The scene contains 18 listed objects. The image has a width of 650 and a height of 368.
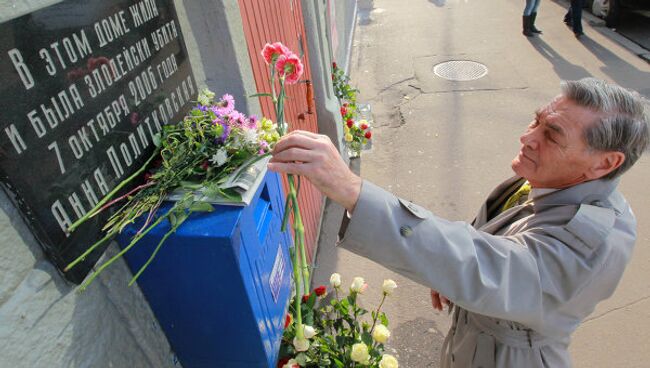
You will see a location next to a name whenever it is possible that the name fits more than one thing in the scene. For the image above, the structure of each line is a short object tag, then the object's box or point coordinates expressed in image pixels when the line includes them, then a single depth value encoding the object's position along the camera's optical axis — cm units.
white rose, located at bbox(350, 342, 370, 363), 174
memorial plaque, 89
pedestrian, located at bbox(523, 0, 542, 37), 741
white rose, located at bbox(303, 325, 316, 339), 168
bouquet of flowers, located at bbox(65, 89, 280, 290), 118
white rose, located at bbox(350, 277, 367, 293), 208
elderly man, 111
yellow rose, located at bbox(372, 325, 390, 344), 187
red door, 226
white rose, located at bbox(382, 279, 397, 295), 213
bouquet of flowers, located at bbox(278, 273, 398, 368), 178
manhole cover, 651
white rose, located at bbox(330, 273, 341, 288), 220
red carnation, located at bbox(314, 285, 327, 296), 218
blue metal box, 122
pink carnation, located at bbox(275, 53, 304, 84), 130
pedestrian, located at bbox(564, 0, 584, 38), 724
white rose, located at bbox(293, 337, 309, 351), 161
